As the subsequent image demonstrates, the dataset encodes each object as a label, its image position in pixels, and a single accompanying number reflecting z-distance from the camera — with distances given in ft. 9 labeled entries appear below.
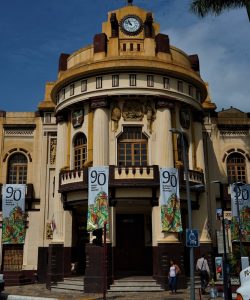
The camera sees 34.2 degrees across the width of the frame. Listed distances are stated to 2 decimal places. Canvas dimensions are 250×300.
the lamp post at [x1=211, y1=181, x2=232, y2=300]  55.11
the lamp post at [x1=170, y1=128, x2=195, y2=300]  54.60
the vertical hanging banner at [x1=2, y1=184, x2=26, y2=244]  100.63
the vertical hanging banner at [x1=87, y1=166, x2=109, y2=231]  79.97
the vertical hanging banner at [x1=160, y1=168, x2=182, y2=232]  80.07
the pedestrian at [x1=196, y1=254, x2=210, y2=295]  71.97
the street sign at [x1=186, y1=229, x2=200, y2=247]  58.30
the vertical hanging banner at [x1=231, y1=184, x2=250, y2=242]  99.50
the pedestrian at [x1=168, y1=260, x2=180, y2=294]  72.02
